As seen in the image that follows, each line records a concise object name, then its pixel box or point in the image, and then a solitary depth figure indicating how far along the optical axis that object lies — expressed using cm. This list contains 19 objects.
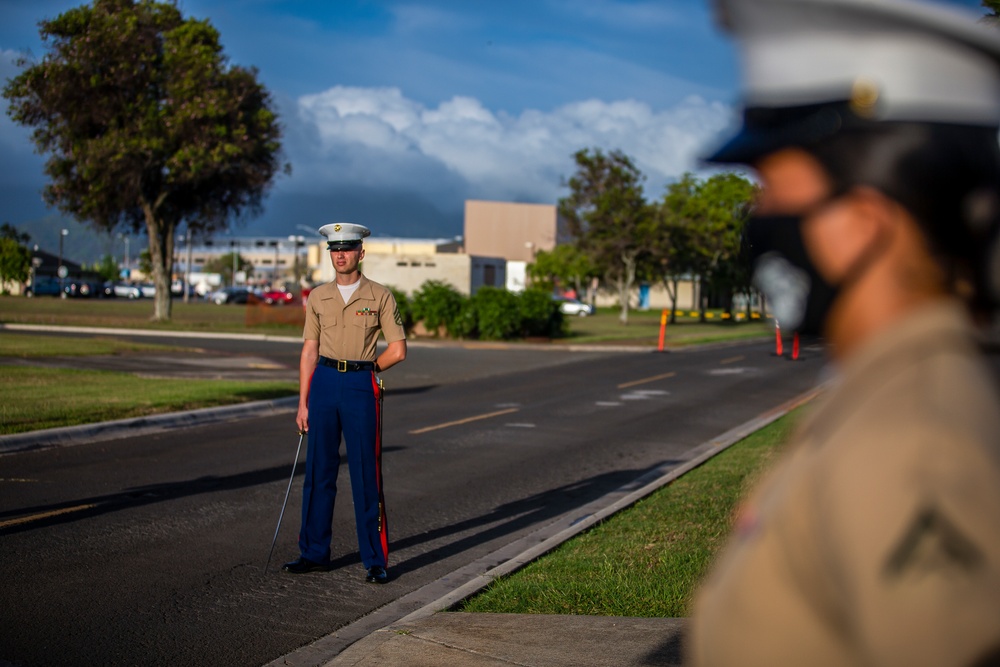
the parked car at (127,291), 9819
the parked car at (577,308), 7375
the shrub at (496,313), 3838
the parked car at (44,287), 9036
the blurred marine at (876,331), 122
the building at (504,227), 11731
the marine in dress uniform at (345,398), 692
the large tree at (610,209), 5159
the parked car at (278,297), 7862
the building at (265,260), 17475
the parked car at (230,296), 8856
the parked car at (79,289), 9181
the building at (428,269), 5098
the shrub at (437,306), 3884
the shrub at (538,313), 3950
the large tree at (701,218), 5419
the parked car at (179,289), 11088
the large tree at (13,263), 9506
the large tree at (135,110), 3644
